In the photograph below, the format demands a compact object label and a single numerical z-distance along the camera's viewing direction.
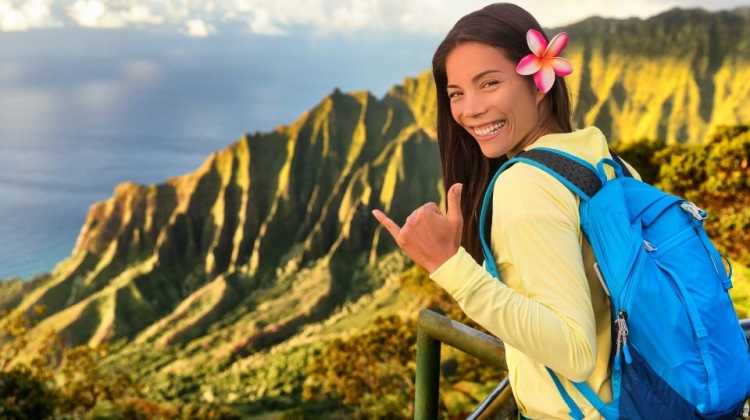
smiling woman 1.33
